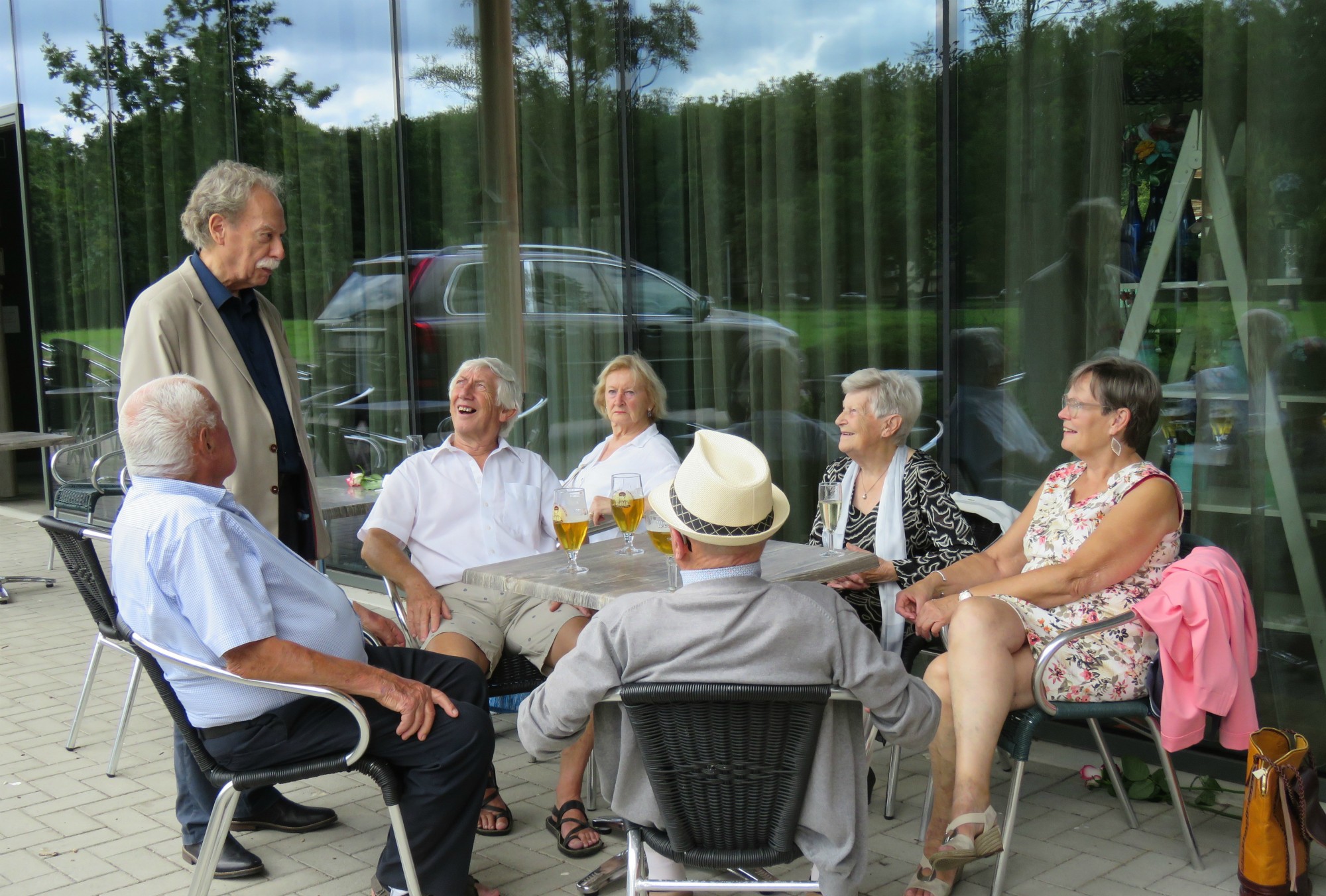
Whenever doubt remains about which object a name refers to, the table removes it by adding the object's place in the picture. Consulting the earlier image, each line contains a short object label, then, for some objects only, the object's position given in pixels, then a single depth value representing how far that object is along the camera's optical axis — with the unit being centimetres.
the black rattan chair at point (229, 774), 261
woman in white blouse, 417
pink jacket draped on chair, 289
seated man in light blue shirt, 253
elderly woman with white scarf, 351
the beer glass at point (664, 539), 291
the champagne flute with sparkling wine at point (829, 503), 322
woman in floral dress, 291
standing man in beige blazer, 330
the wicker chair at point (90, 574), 365
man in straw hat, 212
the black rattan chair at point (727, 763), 205
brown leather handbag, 277
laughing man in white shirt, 360
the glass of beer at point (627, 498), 325
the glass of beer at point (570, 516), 315
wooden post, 601
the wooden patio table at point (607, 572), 295
